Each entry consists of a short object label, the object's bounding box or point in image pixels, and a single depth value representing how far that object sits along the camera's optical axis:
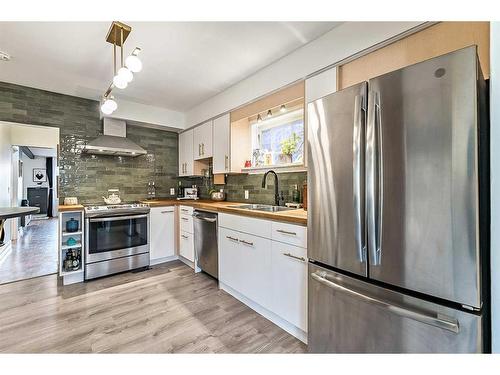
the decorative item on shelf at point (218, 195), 3.51
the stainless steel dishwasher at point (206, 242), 2.65
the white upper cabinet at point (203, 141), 3.39
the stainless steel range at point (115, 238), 2.82
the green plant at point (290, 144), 2.59
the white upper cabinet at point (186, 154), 3.86
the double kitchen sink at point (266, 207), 2.42
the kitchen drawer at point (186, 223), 3.17
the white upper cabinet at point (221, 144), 3.03
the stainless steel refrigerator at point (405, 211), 0.88
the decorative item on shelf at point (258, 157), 2.96
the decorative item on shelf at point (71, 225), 2.80
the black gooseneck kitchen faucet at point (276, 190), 2.54
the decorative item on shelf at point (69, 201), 3.05
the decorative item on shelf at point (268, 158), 2.83
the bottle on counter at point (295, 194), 2.48
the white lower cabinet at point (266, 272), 1.70
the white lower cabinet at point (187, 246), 3.15
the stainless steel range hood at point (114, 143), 3.07
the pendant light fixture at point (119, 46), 1.63
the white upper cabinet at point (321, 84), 1.85
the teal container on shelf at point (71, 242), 2.79
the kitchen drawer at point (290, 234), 1.65
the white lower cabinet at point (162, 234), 3.29
